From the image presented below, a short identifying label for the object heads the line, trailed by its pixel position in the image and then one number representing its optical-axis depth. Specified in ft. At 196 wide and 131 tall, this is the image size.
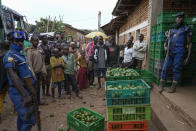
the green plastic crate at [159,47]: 15.99
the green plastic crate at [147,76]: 17.58
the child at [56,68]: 16.47
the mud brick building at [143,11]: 19.62
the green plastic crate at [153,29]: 18.05
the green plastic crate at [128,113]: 8.90
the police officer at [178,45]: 13.30
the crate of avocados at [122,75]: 13.11
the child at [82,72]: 21.11
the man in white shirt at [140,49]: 19.24
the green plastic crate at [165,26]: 15.66
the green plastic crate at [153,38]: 18.15
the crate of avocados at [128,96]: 8.91
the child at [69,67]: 17.26
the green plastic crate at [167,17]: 15.33
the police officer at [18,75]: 7.45
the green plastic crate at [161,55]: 16.12
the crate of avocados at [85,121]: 10.02
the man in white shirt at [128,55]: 20.04
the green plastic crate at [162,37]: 15.80
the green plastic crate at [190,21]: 14.93
